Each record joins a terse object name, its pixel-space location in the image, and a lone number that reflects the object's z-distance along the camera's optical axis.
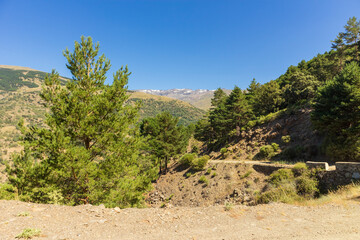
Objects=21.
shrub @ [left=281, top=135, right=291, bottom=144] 26.45
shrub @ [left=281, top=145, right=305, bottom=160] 23.16
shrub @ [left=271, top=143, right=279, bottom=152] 26.55
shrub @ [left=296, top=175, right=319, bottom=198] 13.34
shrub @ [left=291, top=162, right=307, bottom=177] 16.25
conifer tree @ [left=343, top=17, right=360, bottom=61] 37.77
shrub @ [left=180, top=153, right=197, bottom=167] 34.06
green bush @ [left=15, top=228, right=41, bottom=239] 3.85
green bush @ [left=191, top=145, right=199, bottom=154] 49.69
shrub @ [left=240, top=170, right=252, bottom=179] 22.15
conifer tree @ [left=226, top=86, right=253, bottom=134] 36.73
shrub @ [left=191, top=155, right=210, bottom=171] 30.58
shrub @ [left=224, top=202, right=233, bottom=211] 6.96
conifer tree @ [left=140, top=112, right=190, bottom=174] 31.33
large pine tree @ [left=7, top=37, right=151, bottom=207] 7.09
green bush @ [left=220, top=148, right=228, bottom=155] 34.24
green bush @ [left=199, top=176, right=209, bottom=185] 25.82
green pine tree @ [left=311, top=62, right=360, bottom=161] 16.80
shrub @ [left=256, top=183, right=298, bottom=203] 8.52
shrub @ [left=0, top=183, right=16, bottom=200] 7.13
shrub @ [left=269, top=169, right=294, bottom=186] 17.00
